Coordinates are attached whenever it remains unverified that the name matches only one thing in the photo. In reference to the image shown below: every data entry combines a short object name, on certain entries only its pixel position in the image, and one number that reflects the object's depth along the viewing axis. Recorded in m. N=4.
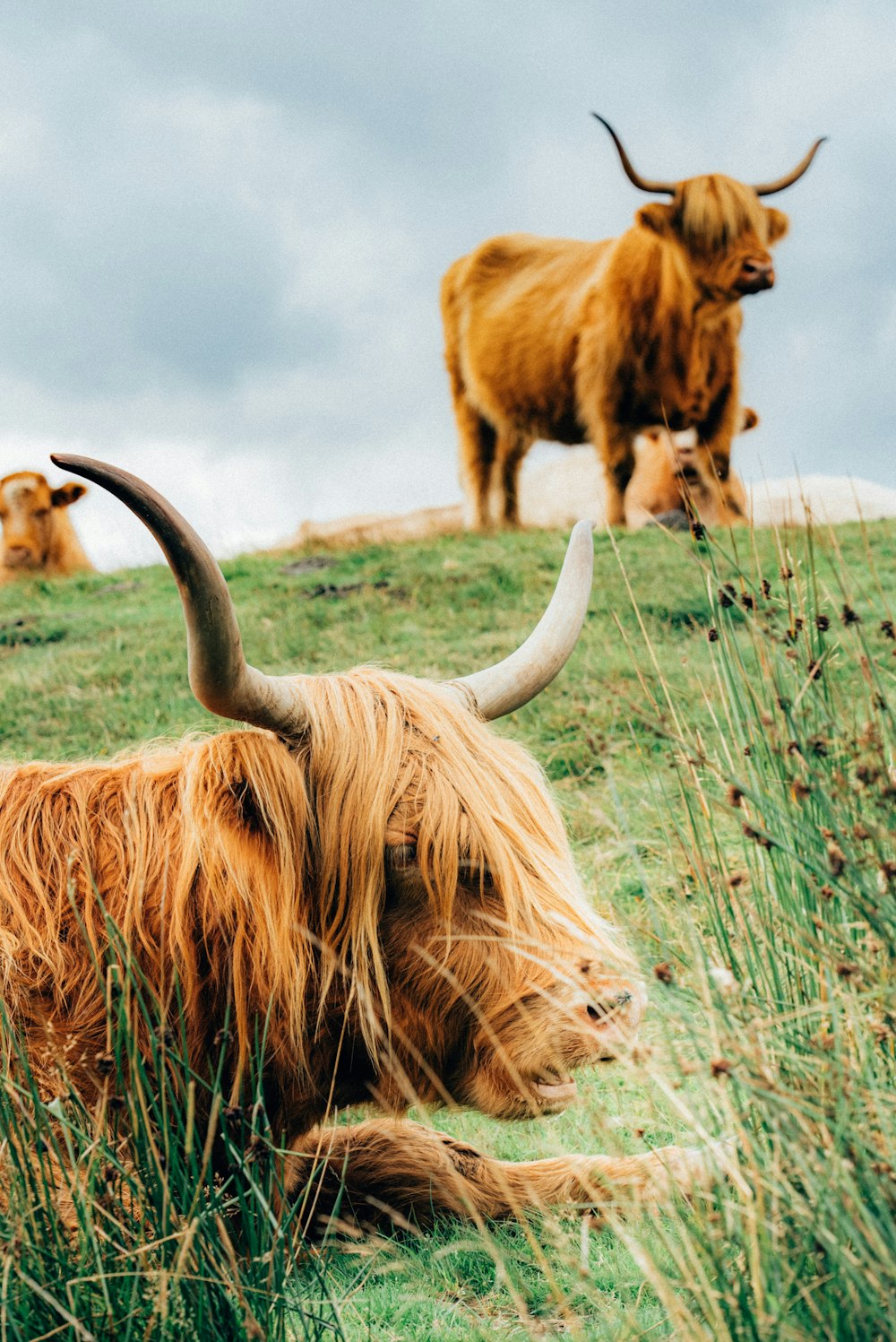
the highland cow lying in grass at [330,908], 2.30
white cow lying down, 17.45
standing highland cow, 11.95
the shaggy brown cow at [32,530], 14.12
